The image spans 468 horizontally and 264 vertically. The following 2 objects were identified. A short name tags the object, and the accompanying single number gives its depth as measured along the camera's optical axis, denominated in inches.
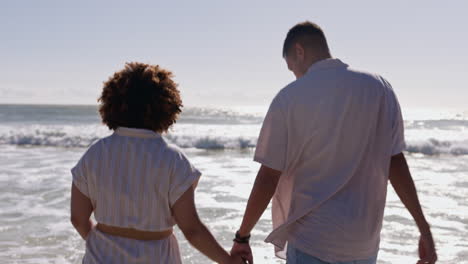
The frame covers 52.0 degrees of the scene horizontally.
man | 77.9
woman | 71.7
